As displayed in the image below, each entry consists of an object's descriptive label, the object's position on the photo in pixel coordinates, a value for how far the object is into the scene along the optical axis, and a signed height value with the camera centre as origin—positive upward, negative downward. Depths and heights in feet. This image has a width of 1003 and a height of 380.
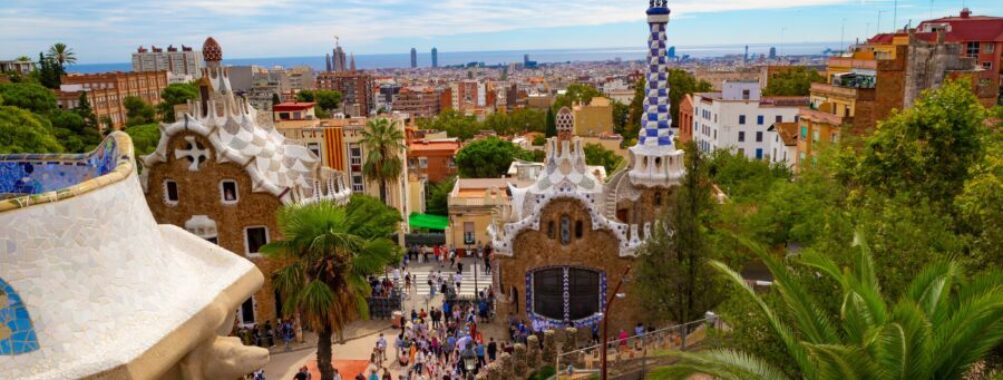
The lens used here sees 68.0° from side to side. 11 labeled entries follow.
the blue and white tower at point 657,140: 76.89 -8.07
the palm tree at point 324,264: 53.06 -13.92
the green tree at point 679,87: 251.80 -8.57
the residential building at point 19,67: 262.12 +4.03
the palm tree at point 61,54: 248.73 +7.59
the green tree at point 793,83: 229.25 -7.55
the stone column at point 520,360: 63.46 -24.90
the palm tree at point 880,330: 26.71 -10.42
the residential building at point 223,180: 79.20 -11.41
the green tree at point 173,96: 220.23 -6.76
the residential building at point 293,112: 159.26 -8.66
